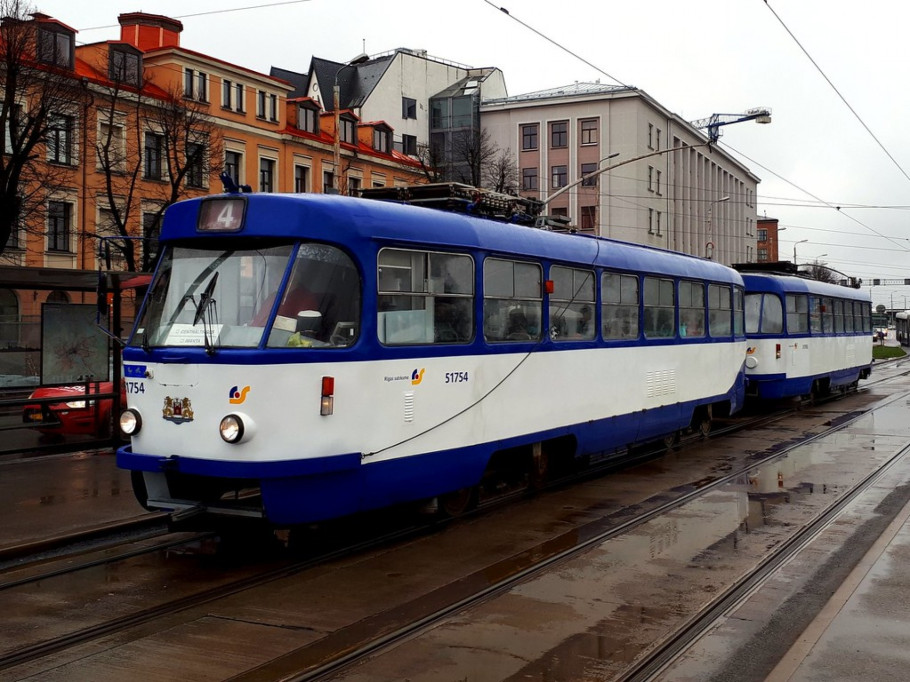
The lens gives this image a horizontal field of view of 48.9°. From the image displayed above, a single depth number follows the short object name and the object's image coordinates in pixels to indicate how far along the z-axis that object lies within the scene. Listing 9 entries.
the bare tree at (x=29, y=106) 28.19
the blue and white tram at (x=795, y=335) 21.69
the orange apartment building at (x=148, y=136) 36.06
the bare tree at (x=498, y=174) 45.38
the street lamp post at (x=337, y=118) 21.11
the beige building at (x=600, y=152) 64.00
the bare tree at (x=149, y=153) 35.69
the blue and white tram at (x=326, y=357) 7.79
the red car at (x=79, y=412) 15.51
